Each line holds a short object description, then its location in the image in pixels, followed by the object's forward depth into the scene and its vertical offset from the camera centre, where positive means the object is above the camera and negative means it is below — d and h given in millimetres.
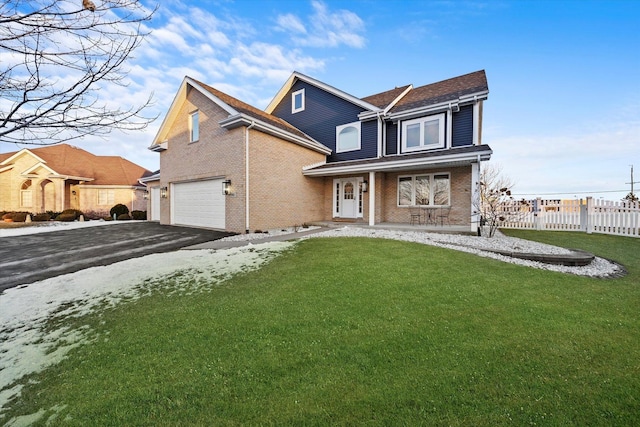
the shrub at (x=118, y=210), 21359 -300
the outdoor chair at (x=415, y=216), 12992 -440
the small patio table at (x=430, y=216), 12680 -430
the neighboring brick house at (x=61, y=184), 22312 +1917
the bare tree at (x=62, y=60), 2822 +1687
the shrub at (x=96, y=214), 23266 -689
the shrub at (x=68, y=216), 20125 -748
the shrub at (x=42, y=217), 19922 -827
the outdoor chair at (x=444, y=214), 12430 -326
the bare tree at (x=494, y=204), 10320 +150
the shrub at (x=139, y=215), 21359 -704
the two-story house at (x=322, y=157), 11508 +2418
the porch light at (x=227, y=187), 11486 +859
